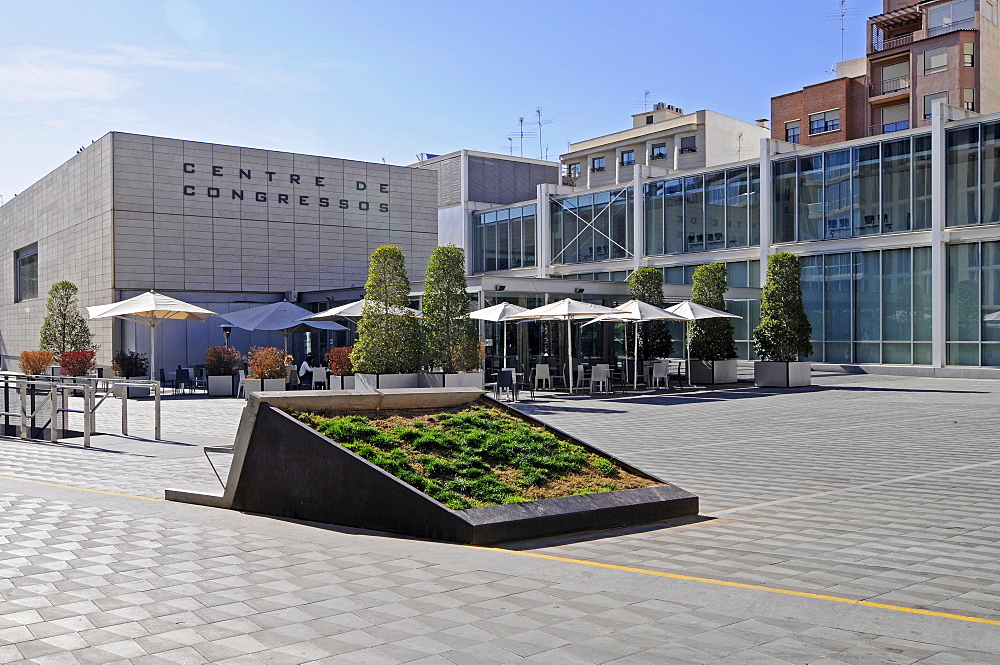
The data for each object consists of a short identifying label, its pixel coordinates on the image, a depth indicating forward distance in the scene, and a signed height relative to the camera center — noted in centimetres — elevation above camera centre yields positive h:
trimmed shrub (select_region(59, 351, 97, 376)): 2672 -66
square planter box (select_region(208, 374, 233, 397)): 2506 -127
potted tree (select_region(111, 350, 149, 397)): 2783 -80
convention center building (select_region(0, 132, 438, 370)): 3478 +484
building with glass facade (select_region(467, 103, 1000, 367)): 2955 +386
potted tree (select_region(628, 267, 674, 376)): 2708 +38
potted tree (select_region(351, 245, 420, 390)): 1916 +23
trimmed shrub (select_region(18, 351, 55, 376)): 2709 -61
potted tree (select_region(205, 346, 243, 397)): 2511 -81
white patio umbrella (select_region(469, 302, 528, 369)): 2270 +62
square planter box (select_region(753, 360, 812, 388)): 2566 -112
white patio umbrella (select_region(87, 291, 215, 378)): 2433 +83
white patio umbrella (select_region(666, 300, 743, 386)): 2391 +65
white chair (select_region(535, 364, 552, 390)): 2397 -93
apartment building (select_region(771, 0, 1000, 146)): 5031 +1509
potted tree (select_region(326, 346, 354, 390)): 2083 -71
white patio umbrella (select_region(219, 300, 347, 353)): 2750 +63
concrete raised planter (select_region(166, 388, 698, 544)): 681 -131
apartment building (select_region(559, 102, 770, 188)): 6181 +1374
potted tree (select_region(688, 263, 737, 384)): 2695 -5
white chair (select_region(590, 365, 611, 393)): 2316 -99
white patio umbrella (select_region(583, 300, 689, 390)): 2256 +58
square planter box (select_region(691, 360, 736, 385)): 2697 -106
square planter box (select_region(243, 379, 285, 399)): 2278 -113
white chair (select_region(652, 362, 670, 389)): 2456 -98
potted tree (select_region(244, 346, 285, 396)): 2281 -86
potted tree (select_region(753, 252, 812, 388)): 2566 +25
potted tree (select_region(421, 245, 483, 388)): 1983 +38
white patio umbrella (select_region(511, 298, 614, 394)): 2214 +62
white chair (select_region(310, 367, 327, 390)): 2432 -97
